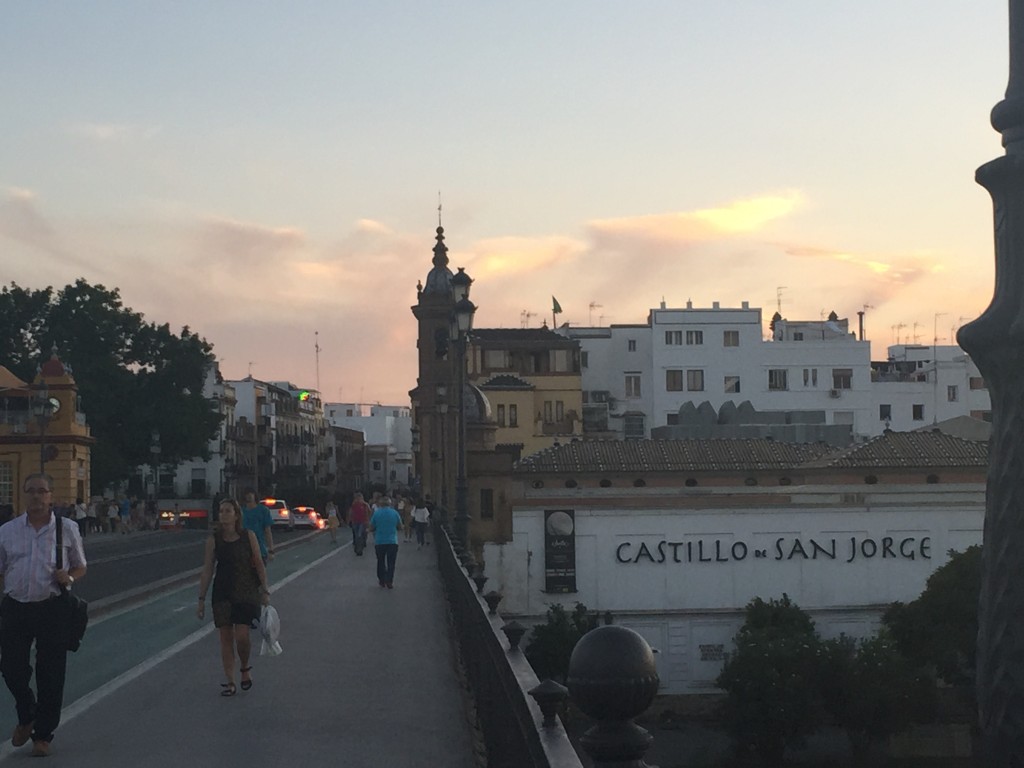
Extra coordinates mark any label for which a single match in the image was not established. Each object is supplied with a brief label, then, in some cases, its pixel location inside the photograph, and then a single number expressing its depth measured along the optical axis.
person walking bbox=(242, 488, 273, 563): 19.23
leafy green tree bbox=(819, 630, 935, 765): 51.44
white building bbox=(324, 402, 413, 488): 197.46
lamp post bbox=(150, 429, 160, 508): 77.12
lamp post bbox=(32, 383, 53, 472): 52.88
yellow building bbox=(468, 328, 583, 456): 96.44
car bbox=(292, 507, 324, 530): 79.25
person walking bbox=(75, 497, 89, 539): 61.47
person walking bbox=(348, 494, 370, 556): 39.34
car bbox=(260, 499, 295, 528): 77.25
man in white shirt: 9.22
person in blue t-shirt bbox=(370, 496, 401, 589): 24.70
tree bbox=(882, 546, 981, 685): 52.16
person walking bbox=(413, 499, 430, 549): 47.58
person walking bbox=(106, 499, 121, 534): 76.94
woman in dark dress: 11.96
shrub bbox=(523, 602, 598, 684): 57.69
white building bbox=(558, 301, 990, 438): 98.38
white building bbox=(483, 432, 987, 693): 65.19
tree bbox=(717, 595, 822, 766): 51.94
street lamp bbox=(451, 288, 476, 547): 28.77
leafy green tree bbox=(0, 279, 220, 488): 78.75
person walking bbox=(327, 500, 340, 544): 50.62
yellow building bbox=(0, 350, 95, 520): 68.84
